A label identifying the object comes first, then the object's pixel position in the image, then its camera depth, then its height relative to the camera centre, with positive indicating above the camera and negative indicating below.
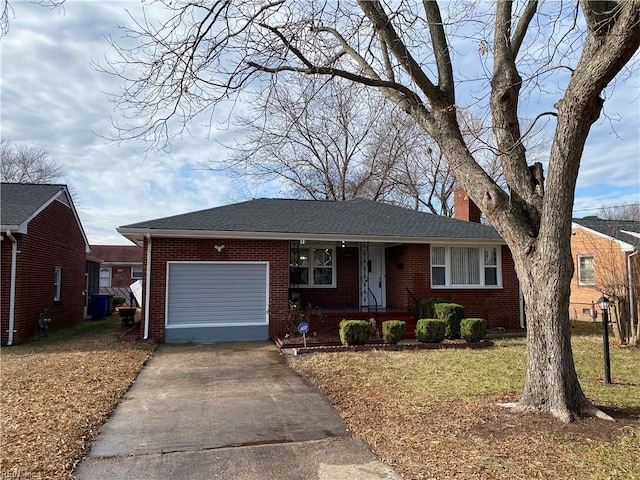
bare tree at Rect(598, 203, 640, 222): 35.00 +5.39
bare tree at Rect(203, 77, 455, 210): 26.95 +6.70
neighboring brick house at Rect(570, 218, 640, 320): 15.70 +0.98
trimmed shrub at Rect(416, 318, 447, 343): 10.91 -1.22
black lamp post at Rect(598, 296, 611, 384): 7.24 -0.88
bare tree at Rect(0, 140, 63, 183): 34.56 +8.51
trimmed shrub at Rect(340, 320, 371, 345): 10.54 -1.22
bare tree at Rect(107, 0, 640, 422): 5.03 +2.04
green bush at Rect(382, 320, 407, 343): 10.70 -1.20
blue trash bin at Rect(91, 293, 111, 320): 19.12 -1.06
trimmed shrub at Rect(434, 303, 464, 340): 11.72 -1.01
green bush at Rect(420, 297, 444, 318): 12.87 -0.77
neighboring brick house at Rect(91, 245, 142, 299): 34.78 +0.98
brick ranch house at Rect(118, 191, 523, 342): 11.68 +0.39
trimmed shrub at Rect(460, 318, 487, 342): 10.98 -1.21
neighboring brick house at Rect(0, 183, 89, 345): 11.45 +0.64
